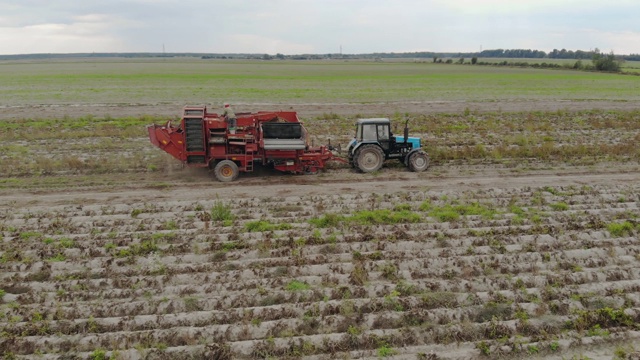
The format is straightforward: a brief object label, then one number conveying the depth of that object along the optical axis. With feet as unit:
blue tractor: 52.95
